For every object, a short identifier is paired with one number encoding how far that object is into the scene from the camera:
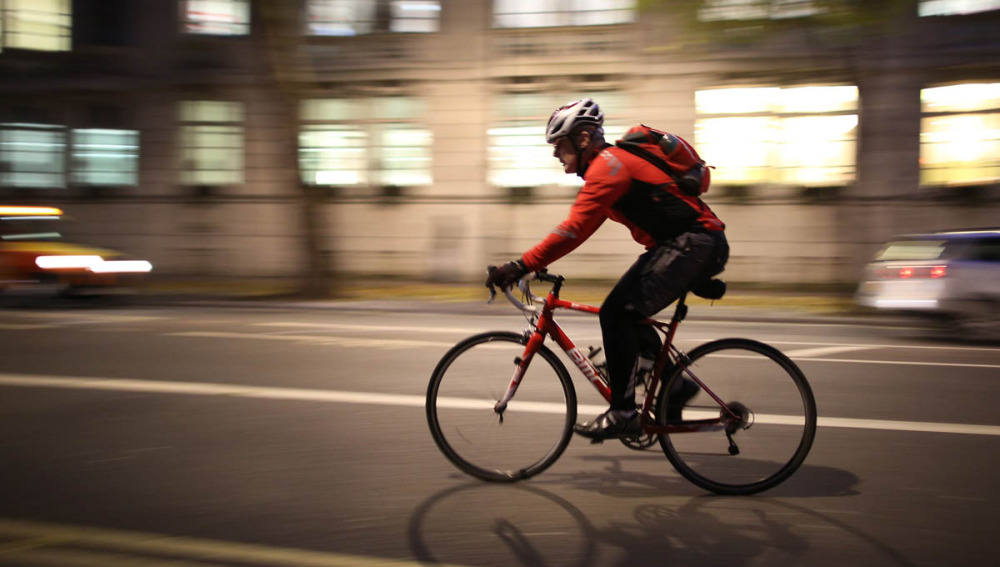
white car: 10.55
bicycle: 4.40
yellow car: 14.25
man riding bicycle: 4.21
